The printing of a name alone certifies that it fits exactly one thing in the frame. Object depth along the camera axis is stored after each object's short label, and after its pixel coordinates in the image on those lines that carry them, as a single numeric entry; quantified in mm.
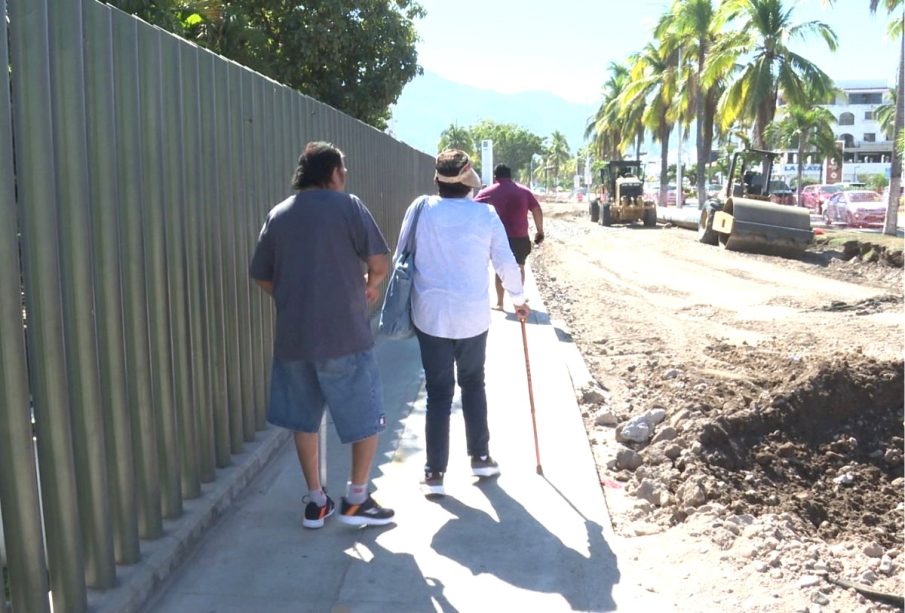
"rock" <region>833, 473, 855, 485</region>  6078
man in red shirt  10102
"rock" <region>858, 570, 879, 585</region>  4094
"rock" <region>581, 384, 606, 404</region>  7508
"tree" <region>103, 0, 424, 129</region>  13125
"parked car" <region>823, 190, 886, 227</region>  34219
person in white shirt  4898
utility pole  44559
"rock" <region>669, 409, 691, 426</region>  6559
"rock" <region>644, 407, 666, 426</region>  6648
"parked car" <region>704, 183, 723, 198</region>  65725
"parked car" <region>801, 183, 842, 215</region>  44722
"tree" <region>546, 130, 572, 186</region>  136625
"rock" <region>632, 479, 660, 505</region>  5219
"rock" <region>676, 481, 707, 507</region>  5027
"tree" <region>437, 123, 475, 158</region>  92438
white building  100250
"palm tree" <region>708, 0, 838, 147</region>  34219
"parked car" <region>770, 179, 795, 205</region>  37406
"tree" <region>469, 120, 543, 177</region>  116562
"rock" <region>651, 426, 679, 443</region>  6230
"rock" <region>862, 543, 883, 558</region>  4543
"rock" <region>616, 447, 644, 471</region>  5891
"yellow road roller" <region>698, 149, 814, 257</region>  21578
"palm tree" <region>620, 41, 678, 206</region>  45156
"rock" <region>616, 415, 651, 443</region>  6406
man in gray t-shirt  4234
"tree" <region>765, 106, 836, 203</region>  44931
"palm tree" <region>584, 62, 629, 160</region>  63375
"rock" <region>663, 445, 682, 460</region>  5945
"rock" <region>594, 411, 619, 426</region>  6875
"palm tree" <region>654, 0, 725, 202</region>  38781
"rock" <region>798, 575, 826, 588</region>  3955
